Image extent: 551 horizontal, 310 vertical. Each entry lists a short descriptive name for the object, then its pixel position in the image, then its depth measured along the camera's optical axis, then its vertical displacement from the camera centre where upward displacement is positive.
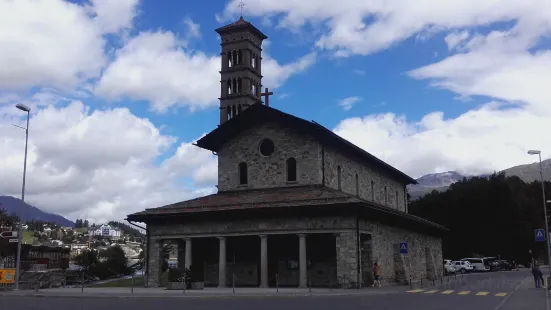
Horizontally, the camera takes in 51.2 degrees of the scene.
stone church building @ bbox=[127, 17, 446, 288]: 32.06 +2.71
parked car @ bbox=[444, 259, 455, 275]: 63.26 -0.75
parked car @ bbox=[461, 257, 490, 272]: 68.56 -0.50
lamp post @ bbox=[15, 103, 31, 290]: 31.81 +3.57
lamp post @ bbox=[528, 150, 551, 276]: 39.09 +7.22
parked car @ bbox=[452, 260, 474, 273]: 68.31 -0.71
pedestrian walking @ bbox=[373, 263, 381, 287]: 32.25 -0.60
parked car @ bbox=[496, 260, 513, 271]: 71.69 -0.59
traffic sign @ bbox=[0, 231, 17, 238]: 30.94 +1.81
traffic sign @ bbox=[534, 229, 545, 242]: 33.63 +1.44
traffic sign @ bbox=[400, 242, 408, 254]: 31.14 +0.74
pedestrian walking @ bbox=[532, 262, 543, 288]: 31.58 -0.83
